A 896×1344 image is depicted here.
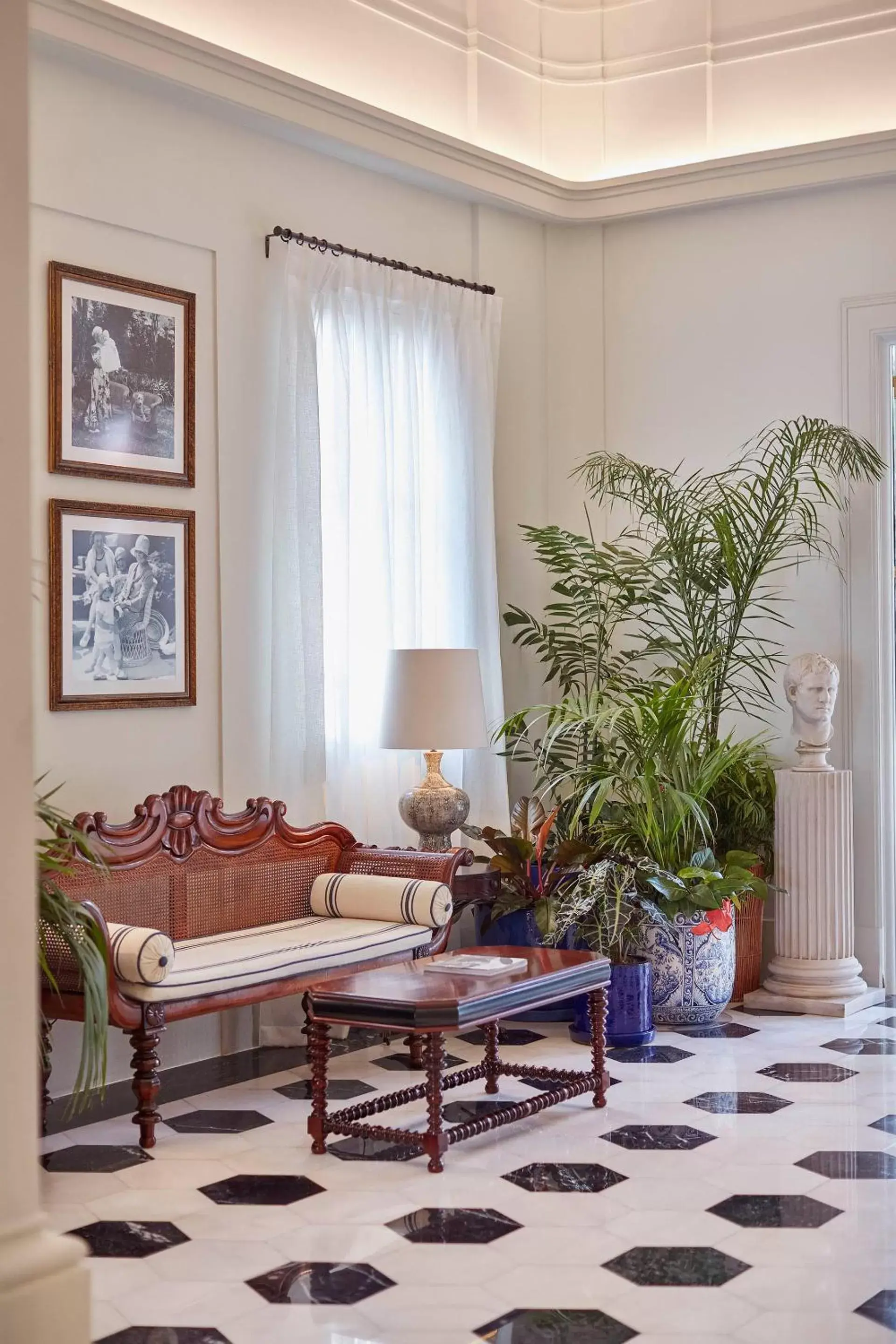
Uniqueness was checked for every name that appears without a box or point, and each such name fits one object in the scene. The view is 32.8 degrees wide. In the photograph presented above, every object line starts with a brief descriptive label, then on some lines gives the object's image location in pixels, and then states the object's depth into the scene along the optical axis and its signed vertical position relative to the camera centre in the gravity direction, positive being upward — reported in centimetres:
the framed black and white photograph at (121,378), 525 +112
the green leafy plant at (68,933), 396 -67
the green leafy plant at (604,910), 586 -87
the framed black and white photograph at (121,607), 523 +30
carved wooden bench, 463 -79
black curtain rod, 602 +181
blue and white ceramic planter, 607 -113
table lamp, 591 -9
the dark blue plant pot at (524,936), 624 -103
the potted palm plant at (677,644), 623 +19
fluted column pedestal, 646 -91
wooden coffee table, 428 -94
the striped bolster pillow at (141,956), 451 -79
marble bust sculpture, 645 -8
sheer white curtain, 604 +73
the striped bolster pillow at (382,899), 560 -79
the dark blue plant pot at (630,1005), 580 -122
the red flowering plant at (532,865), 614 -73
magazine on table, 469 -87
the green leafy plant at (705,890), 600 -82
